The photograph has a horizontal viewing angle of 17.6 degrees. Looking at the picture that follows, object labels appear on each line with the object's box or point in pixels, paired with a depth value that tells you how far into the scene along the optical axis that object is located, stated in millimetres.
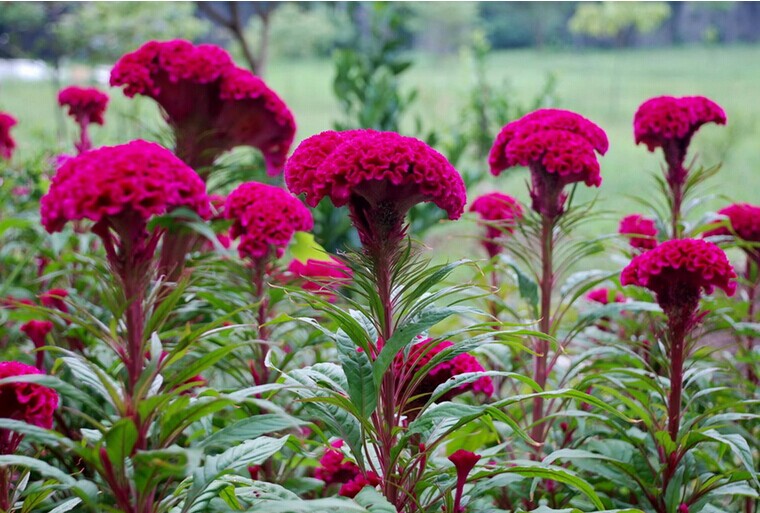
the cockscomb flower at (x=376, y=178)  2058
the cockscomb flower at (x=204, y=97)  2432
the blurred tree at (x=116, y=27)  6821
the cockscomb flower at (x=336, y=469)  2255
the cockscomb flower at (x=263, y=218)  2328
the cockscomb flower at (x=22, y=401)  2093
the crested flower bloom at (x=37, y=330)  2308
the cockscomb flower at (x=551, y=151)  2275
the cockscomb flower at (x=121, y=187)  1959
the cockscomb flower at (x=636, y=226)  2574
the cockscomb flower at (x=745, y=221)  2504
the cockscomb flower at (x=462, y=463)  2063
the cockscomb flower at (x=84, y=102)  2670
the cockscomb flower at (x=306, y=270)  2448
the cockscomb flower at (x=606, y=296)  2568
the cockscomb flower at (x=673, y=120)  2436
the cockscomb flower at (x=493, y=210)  2450
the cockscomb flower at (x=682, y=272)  2193
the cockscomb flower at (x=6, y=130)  2846
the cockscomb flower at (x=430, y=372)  2141
